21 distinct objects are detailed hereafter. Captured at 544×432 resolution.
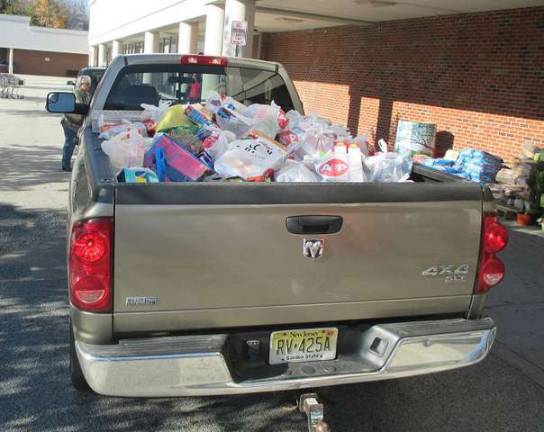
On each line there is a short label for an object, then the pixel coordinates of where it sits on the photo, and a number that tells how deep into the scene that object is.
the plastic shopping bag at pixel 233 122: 4.20
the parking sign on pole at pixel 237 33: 11.73
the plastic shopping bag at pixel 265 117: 4.16
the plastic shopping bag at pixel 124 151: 3.39
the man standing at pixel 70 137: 10.40
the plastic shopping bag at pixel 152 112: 4.51
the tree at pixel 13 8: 78.79
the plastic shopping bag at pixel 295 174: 3.28
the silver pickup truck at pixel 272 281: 2.59
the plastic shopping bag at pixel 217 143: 3.55
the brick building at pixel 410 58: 11.02
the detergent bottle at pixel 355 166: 3.39
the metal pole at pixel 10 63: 59.75
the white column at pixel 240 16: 12.27
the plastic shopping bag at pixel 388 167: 3.55
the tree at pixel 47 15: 86.12
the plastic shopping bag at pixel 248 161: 3.31
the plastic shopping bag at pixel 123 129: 3.90
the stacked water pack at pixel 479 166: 10.42
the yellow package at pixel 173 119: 4.03
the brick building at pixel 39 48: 62.84
